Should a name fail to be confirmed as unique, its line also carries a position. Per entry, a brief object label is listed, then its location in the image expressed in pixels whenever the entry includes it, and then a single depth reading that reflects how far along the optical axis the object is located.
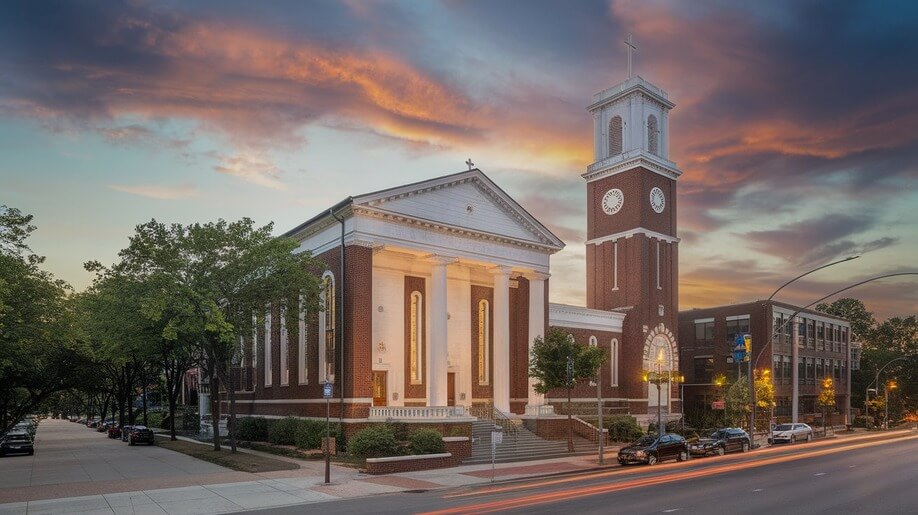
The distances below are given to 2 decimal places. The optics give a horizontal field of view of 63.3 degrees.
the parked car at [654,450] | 36.69
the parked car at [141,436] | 53.03
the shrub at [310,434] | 40.12
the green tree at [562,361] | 41.53
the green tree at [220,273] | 37.47
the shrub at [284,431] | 43.44
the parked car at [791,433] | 56.06
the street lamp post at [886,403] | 83.49
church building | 41.72
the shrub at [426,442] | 34.16
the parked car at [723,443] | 42.88
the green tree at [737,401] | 58.50
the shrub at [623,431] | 47.88
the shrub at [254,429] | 48.56
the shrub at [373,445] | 33.38
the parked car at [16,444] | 46.47
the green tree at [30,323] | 37.09
